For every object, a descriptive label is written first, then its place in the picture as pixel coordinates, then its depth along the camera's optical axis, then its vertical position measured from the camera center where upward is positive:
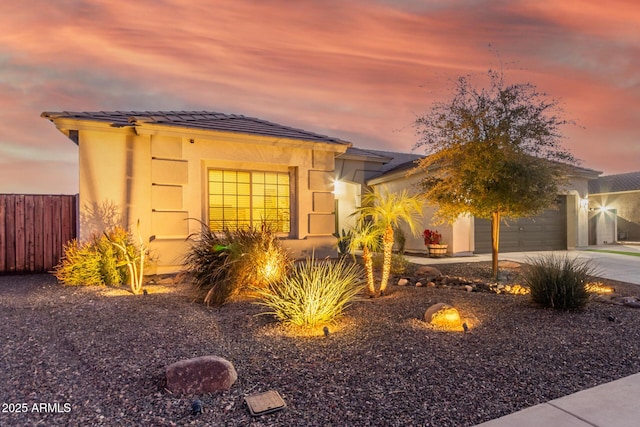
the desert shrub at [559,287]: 5.07 -1.01
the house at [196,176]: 8.34 +0.99
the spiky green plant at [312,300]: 4.47 -1.09
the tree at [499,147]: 7.84 +1.51
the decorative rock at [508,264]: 10.40 -1.40
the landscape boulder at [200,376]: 2.83 -1.28
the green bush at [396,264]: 8.98 -1.27
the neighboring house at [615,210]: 18.36 +0.32
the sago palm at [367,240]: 6.15 -0.42
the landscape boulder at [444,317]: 4.46 -1.26
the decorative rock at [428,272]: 8.40 -1.34
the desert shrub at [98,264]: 7.36 -0.99
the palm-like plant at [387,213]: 6.16 +0.05
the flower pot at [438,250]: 12.99 -1.23
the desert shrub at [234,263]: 5.90 -0.83
